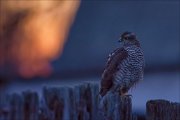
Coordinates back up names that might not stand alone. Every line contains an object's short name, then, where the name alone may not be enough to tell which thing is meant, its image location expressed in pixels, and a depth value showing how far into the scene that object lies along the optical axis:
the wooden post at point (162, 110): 9.06
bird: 13.26
